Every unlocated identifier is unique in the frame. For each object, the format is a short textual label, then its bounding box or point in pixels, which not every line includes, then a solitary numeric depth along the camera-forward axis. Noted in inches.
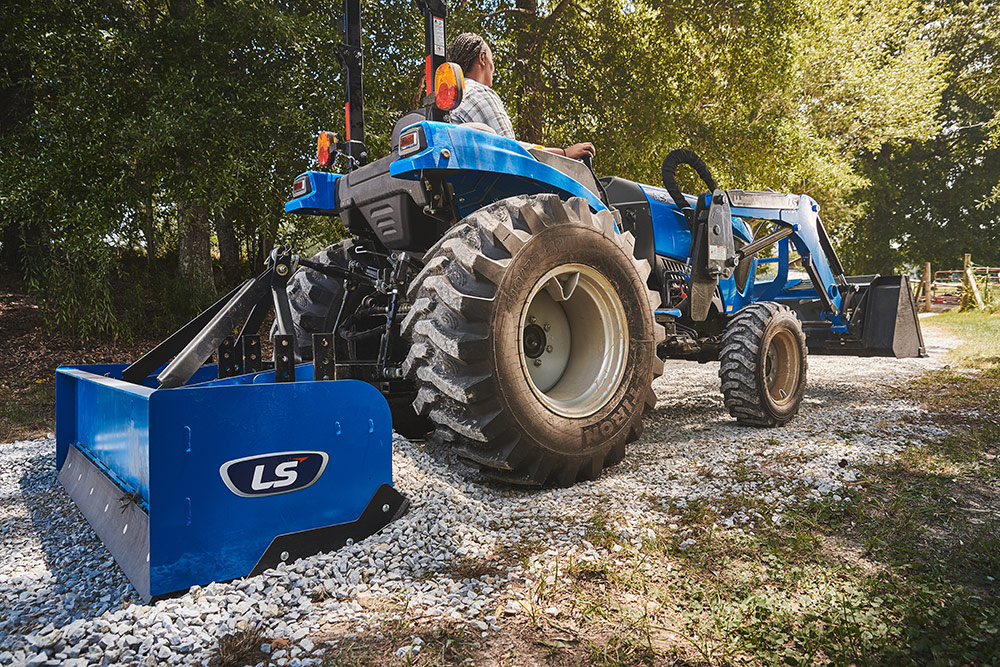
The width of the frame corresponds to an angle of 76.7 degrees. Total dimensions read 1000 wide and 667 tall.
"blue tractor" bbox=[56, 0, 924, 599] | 78.3
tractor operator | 129.9
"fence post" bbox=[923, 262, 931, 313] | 812.6
